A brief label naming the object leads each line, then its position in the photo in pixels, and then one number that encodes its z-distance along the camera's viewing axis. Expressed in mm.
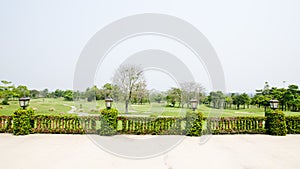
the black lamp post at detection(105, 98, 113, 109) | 6363
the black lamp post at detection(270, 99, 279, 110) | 6609
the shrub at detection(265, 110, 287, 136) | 6465
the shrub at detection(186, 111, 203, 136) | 6211
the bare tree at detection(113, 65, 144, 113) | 16219
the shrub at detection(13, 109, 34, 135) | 5965
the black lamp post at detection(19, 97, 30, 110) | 6238
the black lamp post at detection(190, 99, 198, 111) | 6461
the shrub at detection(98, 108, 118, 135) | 6027
